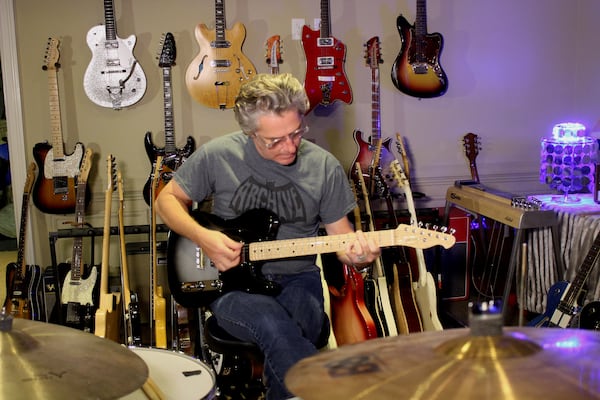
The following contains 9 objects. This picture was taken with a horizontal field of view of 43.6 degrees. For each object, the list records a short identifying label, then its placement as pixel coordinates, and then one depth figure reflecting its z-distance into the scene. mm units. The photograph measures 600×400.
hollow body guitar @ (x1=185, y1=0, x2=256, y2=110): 3896
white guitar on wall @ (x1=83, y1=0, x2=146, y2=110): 3857
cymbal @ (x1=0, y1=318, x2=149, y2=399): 1177
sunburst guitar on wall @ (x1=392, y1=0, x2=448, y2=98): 4074
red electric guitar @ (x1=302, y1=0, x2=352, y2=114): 3992
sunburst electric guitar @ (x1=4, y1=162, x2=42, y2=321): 3686
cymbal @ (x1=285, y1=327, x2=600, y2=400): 1034
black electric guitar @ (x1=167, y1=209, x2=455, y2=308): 2537
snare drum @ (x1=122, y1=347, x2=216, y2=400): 1910
